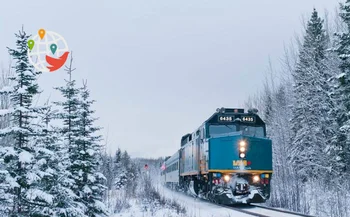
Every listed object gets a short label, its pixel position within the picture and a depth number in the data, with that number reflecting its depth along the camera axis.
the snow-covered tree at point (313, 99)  22.92
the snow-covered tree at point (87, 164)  11.60
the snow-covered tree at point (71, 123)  11.52
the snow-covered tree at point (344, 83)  21.52
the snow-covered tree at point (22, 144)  7.93
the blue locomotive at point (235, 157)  15.39
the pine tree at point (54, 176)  8.57
